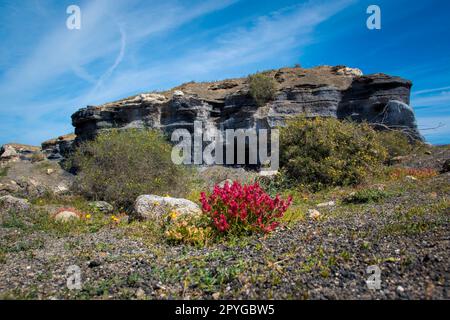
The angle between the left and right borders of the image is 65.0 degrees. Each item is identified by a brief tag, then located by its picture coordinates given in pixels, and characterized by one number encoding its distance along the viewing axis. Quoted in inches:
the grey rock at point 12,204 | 368.5
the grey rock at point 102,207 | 396.8
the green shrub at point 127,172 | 427.8
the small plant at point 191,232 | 236.9
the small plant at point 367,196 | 359.3
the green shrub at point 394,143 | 696.4
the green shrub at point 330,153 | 488.7
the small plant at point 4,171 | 626.5
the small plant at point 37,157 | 1067.9
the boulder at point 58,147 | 1236.2
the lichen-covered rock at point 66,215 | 335.0
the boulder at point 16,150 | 1237.7
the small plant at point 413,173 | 486.4
